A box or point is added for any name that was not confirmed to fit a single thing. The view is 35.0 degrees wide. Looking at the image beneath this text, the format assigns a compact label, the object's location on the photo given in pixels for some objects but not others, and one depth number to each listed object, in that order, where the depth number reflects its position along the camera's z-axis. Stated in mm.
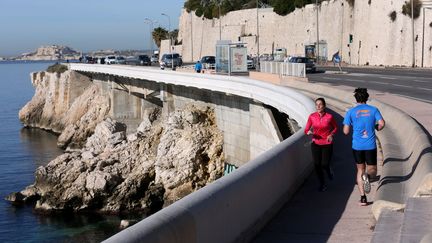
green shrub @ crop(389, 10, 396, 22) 60856
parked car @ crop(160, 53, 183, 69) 68100
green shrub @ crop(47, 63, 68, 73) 77438
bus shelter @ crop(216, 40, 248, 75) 40938
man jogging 8898
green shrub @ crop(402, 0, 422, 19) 56344
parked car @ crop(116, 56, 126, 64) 81250
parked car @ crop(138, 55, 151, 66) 83400
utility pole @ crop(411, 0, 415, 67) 54900
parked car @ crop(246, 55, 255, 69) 63575
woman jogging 9719
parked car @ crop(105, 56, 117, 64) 80781
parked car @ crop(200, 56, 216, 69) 58019
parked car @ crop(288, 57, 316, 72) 51062
